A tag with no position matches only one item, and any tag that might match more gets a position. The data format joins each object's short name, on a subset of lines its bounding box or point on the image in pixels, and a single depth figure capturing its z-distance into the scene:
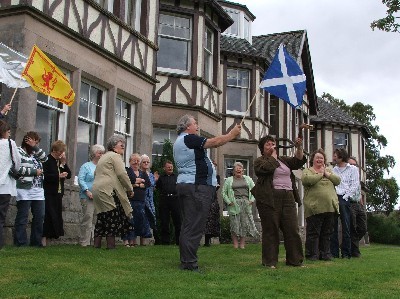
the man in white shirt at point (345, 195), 10.90
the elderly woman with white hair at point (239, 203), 13.23
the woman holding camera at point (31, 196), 9.41
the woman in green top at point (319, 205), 9.78
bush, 39.62
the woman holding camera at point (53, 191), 10.06
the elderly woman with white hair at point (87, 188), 10.77
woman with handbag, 8.08
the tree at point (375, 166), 49.22
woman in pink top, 8.24
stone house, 11.38
